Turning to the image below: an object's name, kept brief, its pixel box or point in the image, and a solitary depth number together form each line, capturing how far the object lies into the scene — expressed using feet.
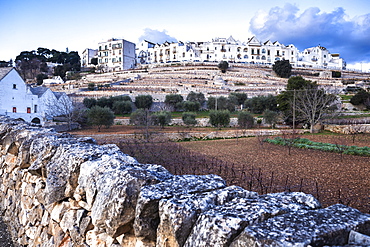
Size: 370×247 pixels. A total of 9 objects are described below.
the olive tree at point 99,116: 91.56
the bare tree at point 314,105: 89.23
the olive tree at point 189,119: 100.27
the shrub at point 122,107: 133.80
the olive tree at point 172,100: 156.35
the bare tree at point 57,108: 107.45
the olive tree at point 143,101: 148.87
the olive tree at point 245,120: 99.81
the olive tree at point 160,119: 97.14
